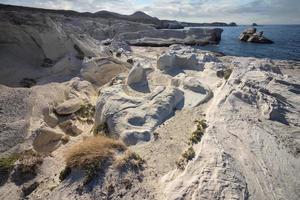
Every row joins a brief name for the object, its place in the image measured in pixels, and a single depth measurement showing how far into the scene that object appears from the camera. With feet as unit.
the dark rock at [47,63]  45.92
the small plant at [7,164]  19.15
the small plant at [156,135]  21.82
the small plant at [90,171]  16.56
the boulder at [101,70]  44.22
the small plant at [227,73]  31.55
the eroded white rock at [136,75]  33.57
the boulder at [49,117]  30.14
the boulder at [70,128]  28.54
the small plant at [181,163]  17.61
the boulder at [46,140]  24.83
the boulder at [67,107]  32.21
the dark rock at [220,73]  33.38
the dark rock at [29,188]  17.41
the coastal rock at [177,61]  38.75
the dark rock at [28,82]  39.26
